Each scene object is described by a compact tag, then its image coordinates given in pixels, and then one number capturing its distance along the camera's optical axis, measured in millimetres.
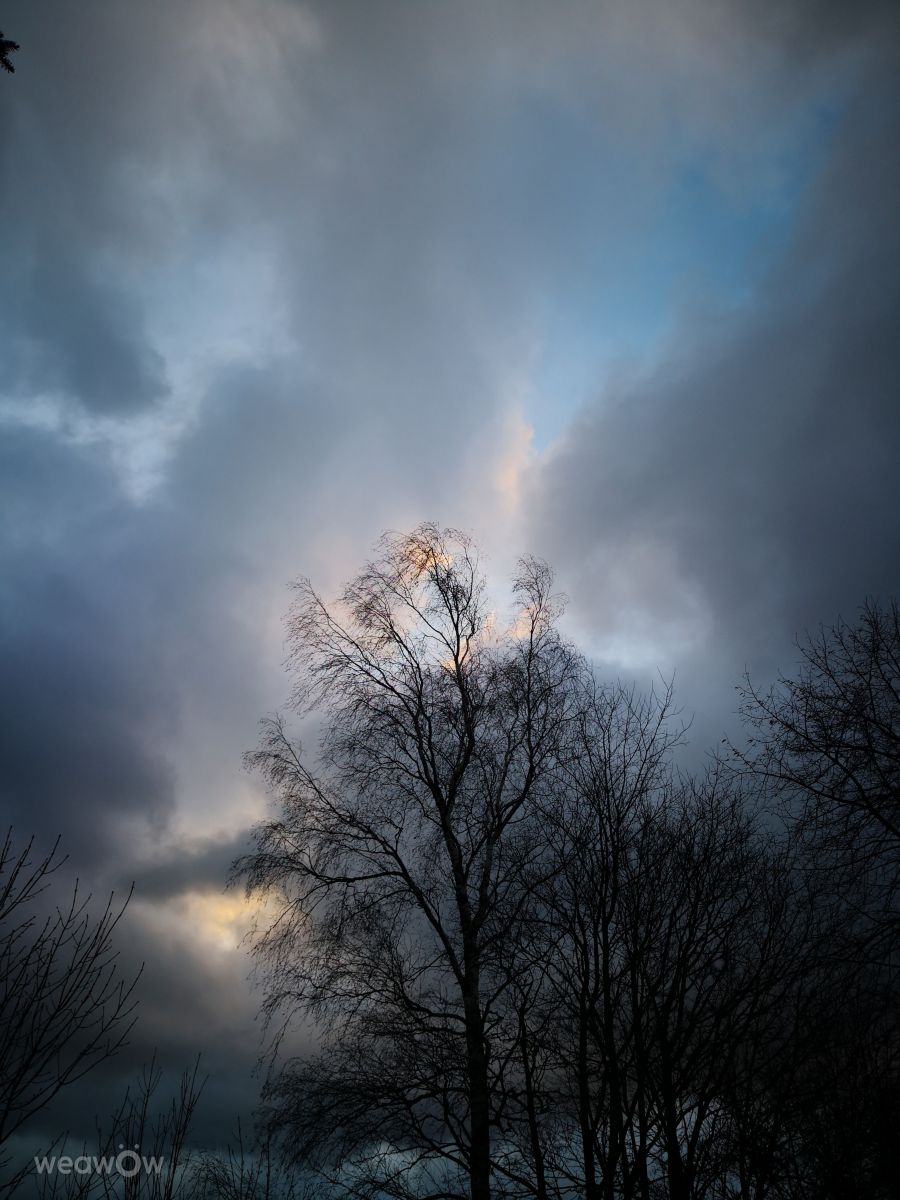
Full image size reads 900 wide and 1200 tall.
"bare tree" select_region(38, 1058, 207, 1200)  6738
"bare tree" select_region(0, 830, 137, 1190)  5012
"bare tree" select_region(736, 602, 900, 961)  7871
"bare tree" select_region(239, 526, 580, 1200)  9812
